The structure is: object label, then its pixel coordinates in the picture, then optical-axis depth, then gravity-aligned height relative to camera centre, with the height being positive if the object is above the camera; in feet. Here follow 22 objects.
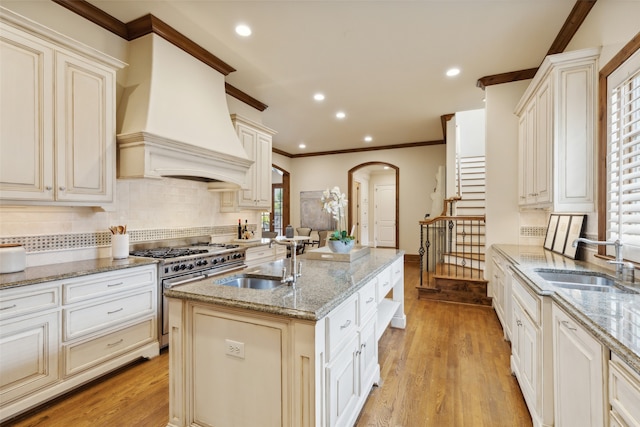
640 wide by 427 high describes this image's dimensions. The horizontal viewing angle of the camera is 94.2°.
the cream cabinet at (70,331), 5.95 -2.80
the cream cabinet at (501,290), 9.48 -2.78
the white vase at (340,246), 8.27 -0.93
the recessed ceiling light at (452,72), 11.73 +5.68
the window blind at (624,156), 6.09 +1.26
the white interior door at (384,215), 34.42 -0.25
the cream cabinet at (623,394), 2.94 -1.91
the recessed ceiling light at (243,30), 9.08 +5.69
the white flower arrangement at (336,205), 7.80 +0.19
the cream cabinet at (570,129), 7.72 +2.27
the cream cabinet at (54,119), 6.40 +2.22
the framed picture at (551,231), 10.28 -0.63
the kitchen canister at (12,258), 6.46 -1.03
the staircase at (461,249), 13.79 -2.16
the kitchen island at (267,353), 4.36 -2.29
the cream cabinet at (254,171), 13.42 +2.03
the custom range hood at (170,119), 8.45 +2.97
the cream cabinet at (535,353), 5.32 -2.76
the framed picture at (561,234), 9.32 -0.65
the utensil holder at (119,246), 8.71 -1.00
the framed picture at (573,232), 8.49 -0.53
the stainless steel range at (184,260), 8.95 -1.63
